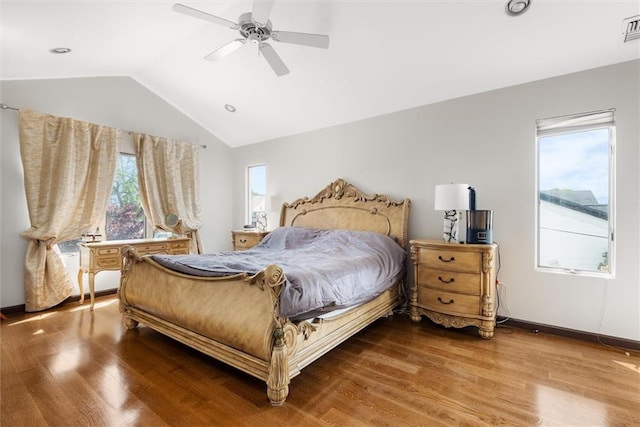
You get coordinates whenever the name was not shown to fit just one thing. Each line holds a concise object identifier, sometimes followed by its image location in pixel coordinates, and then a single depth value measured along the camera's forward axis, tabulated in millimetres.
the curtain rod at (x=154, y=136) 4275
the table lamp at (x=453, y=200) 2797
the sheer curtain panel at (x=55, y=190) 3379
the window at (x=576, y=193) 2629
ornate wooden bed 1744
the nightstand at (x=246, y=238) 4449
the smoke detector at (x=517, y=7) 2185
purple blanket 1931
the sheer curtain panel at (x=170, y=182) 4367
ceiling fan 2107
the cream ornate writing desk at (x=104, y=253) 3457
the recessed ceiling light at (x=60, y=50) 2979
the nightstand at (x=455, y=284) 2660
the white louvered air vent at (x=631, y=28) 2180
